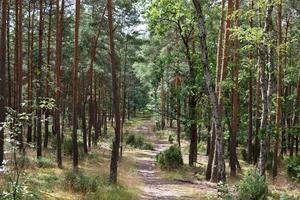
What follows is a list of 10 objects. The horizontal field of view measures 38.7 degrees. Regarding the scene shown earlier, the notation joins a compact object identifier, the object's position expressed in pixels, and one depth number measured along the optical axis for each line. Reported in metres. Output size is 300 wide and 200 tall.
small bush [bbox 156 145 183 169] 22.33
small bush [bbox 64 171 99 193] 13.24
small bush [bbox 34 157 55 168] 18.67
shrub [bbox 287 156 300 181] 19.62
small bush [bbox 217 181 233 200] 10.17
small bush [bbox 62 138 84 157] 24.80
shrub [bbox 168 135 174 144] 43.99
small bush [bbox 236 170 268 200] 12.78
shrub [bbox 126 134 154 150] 37.28
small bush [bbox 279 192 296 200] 11.30
